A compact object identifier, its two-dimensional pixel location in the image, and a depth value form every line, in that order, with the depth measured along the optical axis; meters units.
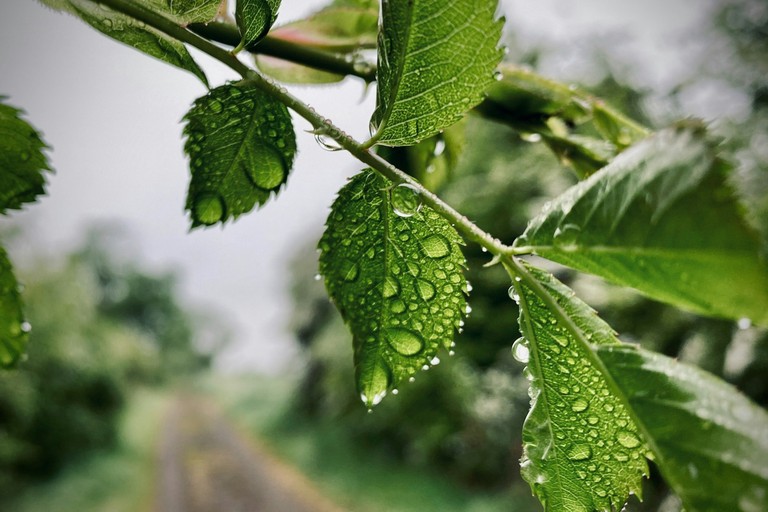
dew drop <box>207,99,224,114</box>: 0.12
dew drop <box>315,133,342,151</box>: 0.12
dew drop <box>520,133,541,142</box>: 0.16
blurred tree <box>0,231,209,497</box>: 6.31
